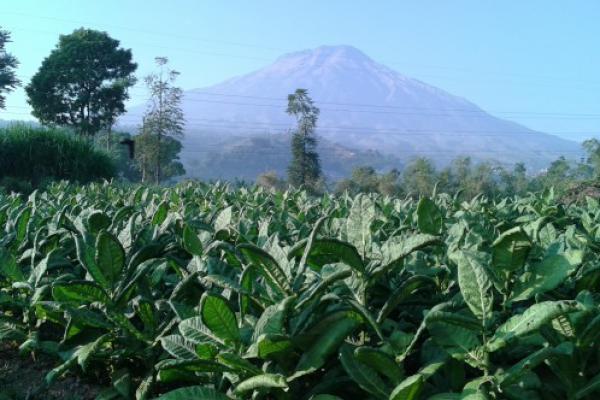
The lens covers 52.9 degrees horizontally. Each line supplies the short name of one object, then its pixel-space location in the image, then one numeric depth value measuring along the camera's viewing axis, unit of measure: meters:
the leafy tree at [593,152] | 60.47
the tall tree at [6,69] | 43.91
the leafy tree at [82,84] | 54.34
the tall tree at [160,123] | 54.56
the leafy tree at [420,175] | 60.03
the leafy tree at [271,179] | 49.79
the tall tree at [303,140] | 57.38
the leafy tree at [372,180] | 54.67
